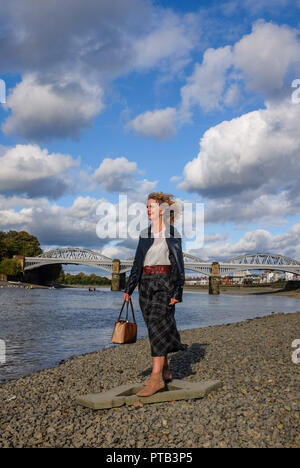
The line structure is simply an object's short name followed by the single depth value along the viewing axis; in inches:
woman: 193.6
